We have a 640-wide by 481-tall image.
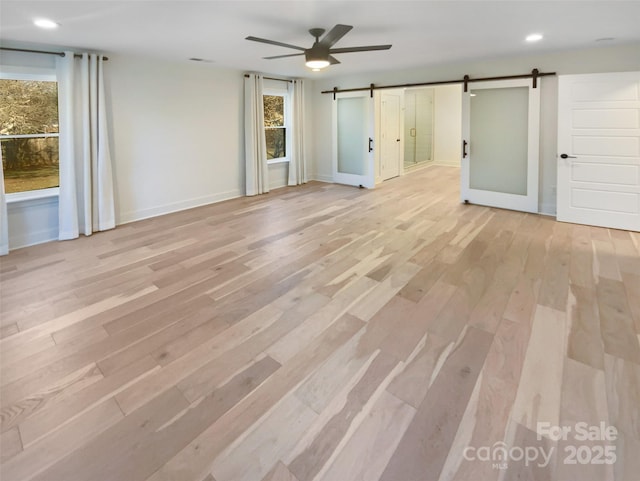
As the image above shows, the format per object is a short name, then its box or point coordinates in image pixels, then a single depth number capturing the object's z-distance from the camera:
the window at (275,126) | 7.83
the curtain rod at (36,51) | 4.25
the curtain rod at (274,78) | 6.80
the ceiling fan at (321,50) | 3.62
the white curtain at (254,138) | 6.91
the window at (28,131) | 4.49
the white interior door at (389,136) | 8.42
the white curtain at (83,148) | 4.64
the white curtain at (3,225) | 4.25
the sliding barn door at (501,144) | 5.61
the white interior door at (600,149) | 4.60
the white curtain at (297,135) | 7.86
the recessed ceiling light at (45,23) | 3.44
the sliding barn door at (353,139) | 7.79
